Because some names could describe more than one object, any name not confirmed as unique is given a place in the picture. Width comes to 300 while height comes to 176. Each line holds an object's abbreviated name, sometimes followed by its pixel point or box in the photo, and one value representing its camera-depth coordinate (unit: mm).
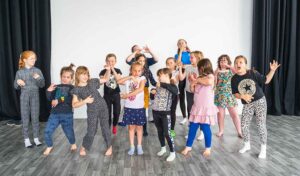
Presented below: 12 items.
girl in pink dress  3830
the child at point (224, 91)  4621
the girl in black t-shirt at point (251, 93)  3863
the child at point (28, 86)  4191
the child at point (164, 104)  3758
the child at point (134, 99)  3861
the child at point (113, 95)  4746
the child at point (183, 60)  5180
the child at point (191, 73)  4457
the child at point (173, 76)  4512
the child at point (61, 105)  3998
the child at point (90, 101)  3811
